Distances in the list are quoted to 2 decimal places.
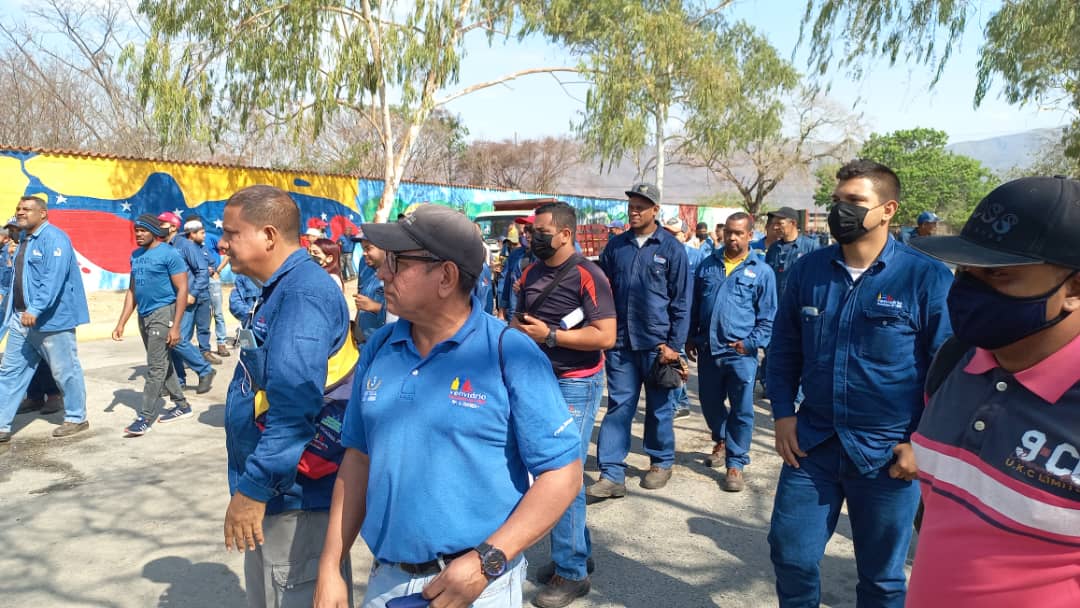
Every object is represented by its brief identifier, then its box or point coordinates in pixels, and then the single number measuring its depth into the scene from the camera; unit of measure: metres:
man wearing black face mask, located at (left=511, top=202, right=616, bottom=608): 4.00
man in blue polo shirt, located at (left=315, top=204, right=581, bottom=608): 1.76
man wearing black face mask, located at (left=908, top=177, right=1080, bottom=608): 1.46
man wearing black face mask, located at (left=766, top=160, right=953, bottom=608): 2.64
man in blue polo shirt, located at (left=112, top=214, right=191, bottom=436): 6.56
